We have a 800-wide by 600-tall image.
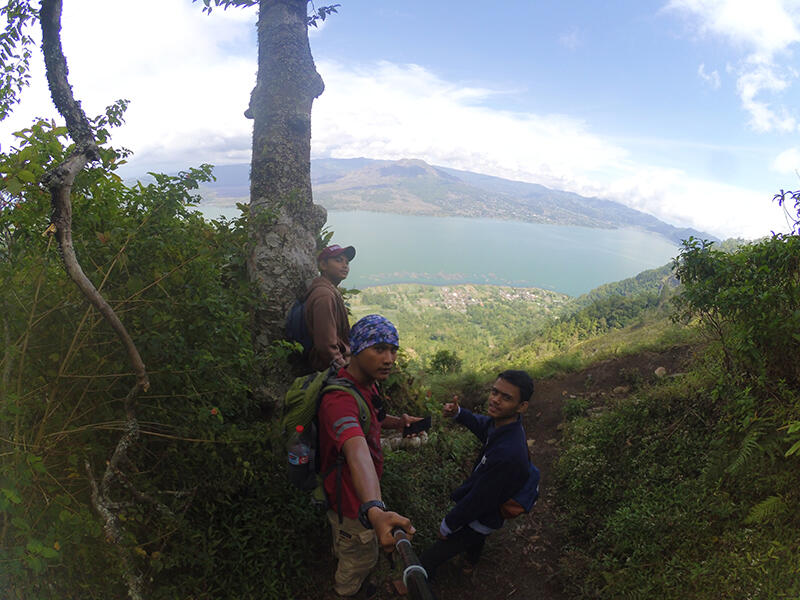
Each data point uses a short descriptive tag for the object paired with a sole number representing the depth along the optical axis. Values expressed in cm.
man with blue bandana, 196
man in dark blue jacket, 288
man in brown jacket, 366
